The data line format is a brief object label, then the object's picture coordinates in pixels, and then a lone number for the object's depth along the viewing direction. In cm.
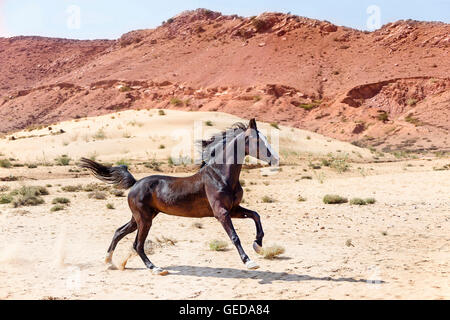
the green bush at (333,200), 1680
